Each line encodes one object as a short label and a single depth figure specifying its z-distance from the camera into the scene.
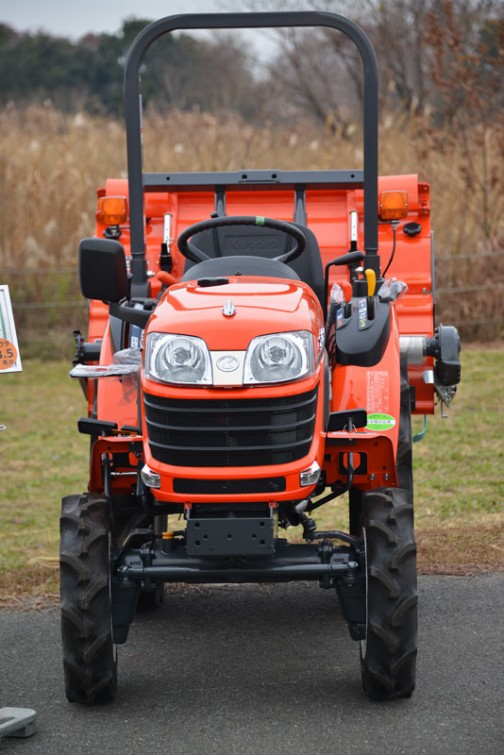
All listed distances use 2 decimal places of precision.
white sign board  8.85
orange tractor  8.03
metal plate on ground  7.82
